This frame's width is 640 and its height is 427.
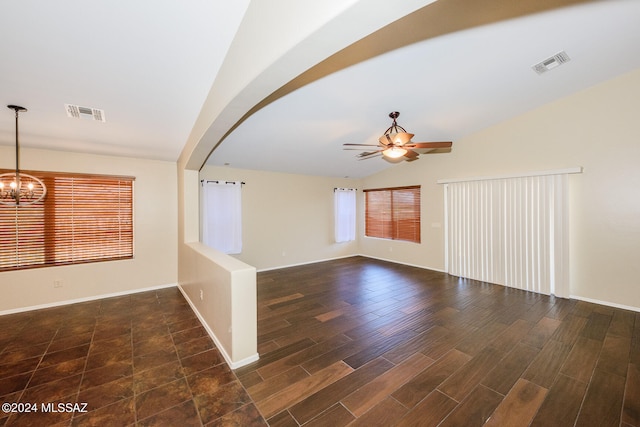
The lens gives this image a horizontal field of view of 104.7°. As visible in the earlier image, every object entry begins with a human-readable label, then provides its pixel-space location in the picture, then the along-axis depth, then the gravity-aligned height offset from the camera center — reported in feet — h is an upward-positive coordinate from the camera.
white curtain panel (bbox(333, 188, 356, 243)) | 23.22 -0.14
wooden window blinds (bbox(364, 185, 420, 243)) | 20.53 -0.12
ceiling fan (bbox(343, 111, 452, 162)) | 10.82 +3.07
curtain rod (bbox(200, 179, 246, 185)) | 16.83 +2.33
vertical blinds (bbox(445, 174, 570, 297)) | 13.28 -1.32
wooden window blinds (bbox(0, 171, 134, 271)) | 11.79 -0.39
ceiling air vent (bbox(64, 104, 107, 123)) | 8.26 +3.62
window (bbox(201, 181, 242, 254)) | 16.89 -0.07
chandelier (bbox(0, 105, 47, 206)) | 8.61 +1.02
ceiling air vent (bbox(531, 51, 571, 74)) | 9.27 +5.74
